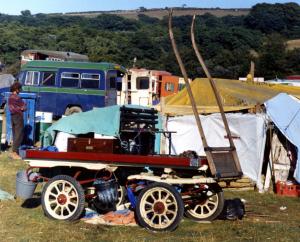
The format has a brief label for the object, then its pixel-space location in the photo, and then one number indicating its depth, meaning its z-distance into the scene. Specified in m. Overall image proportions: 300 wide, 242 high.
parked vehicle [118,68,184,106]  28.05
